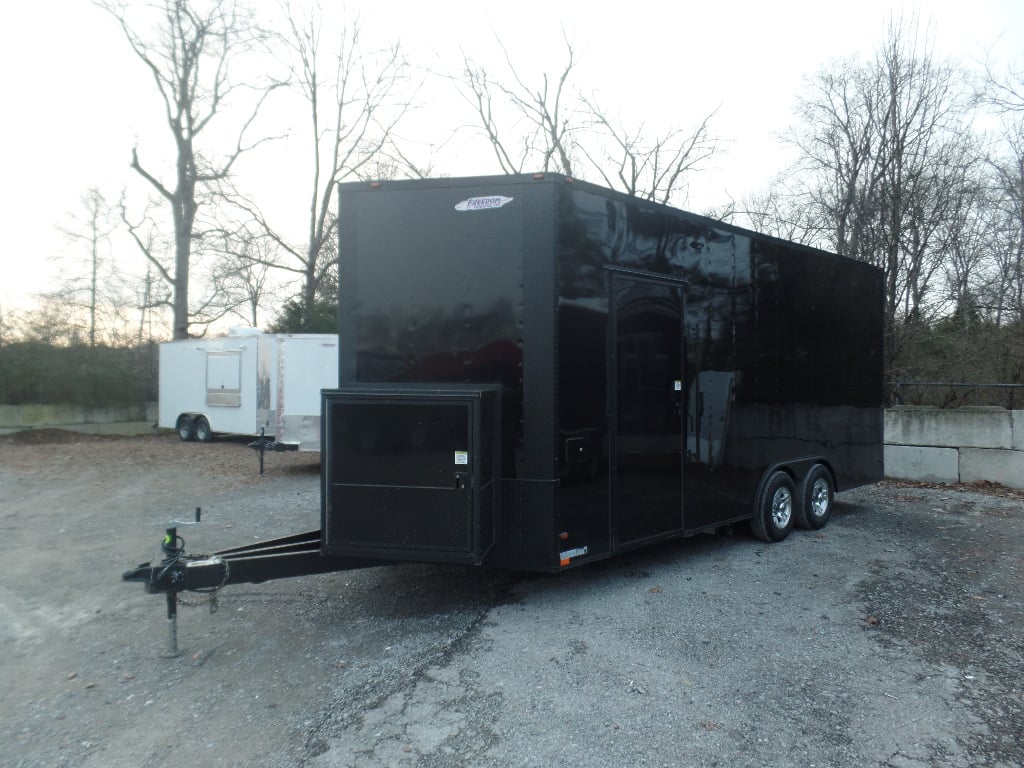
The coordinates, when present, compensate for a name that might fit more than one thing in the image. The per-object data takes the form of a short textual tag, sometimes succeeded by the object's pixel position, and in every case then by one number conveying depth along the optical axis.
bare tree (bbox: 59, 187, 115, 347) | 26.28
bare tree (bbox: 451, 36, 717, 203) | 23.64
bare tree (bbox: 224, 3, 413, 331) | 25.88
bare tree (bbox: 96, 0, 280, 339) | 23.86
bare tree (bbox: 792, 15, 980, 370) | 14.47
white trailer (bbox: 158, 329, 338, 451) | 13.46
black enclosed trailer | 4.80
